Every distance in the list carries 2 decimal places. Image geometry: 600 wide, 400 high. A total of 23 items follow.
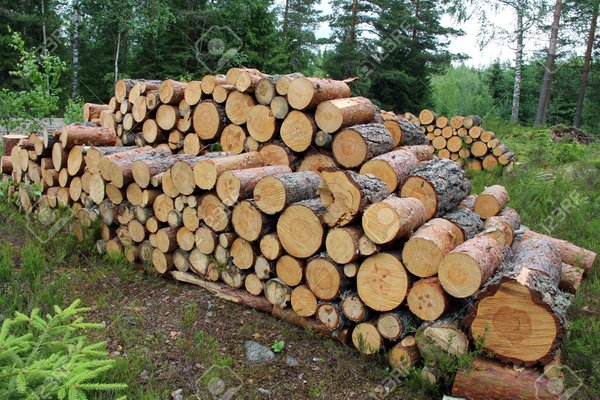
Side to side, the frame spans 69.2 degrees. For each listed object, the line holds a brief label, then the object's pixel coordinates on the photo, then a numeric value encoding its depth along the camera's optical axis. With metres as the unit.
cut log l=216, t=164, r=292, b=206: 3.87
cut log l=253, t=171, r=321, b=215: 3.65
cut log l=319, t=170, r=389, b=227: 3.33
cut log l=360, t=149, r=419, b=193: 4.24
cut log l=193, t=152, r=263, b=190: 3.99
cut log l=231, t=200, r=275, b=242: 3.76
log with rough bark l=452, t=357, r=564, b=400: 2.66
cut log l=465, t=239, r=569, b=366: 2.70
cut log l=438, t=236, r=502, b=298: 2.89
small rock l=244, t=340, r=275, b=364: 3.30
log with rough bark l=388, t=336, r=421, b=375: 3.07
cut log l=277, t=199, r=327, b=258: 3.46
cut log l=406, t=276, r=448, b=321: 2.98
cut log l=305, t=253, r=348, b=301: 3.39
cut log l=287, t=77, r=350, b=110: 4.46
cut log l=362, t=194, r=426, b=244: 3.12
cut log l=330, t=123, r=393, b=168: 4.43
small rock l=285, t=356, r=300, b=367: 3.28
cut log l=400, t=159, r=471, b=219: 4.02
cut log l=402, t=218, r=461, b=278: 3.04
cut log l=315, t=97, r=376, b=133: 4.46
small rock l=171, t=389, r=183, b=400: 2.88
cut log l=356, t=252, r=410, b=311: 3.14
